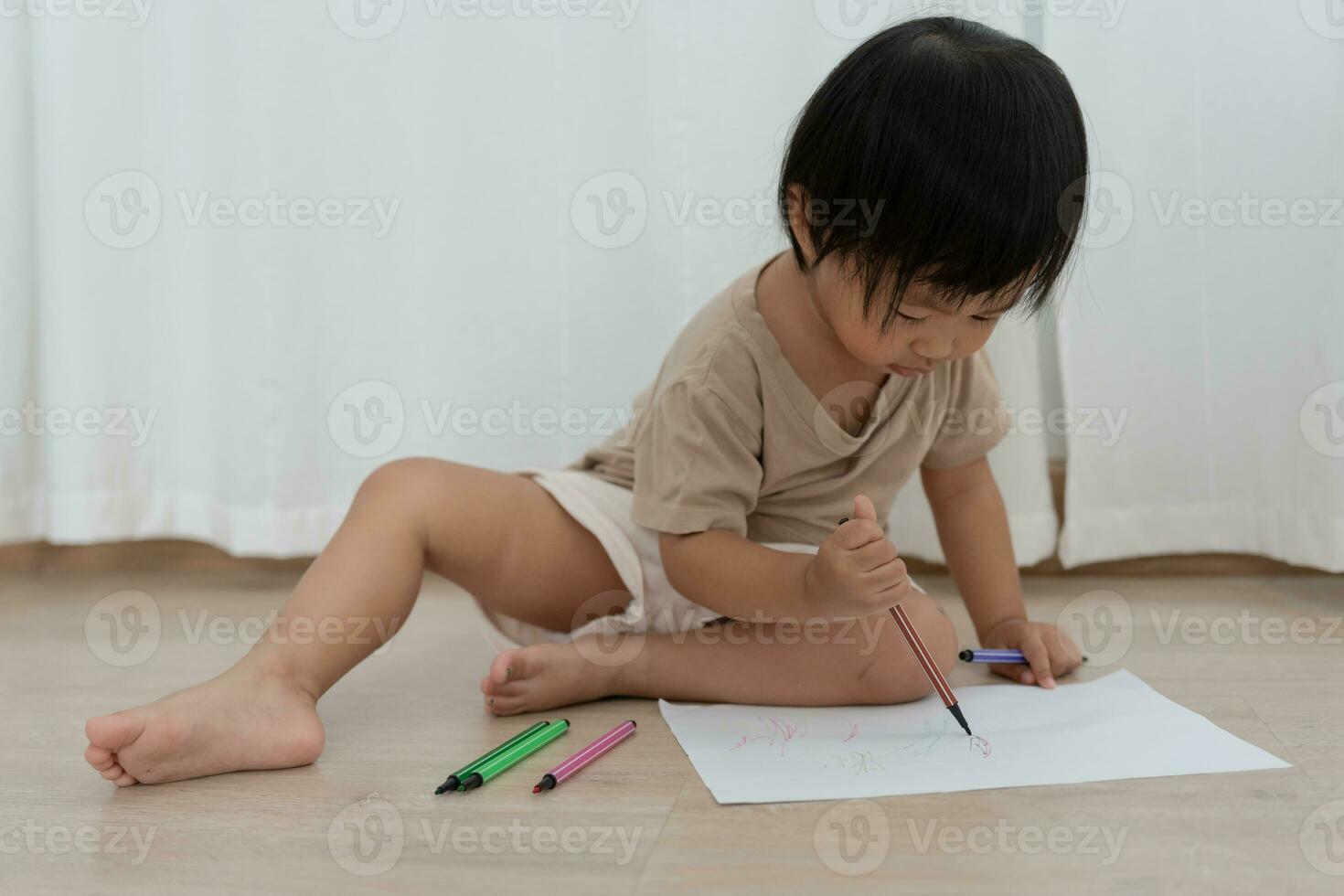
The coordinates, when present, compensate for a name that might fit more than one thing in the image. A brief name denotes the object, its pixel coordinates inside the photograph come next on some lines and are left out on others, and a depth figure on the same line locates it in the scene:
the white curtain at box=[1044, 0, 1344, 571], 1.14
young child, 0.72
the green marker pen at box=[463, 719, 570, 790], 0.74
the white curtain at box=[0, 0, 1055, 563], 1.23
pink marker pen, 0.74
